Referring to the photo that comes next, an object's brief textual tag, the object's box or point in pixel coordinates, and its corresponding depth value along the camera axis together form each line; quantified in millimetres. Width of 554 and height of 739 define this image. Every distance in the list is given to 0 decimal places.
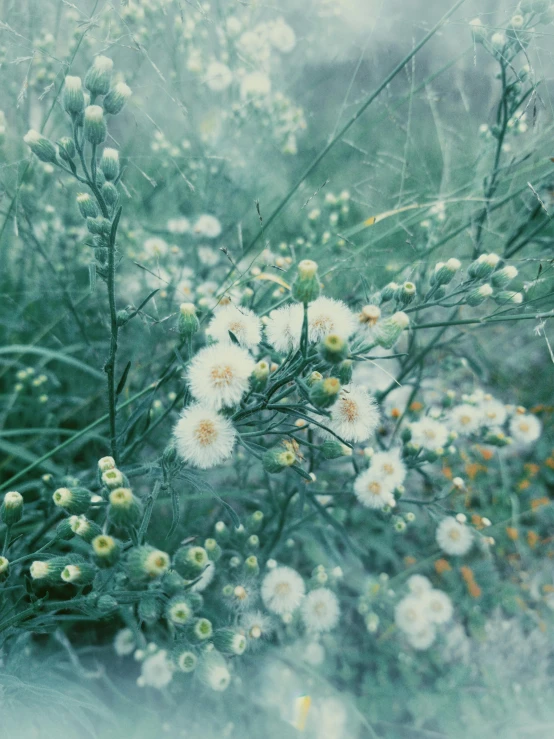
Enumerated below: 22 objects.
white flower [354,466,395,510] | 167
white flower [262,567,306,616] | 178
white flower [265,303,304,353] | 122
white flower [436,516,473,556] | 219
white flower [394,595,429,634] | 221
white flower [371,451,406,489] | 169
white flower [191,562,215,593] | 157
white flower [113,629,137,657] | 202
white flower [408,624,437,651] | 229
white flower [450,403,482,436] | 202
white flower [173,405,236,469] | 118
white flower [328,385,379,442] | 124
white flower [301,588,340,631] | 193
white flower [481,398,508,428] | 203
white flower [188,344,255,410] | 115
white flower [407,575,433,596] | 229
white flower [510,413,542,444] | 242
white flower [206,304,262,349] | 129
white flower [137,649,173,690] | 189
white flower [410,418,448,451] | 186
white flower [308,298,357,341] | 119
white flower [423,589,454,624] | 224
